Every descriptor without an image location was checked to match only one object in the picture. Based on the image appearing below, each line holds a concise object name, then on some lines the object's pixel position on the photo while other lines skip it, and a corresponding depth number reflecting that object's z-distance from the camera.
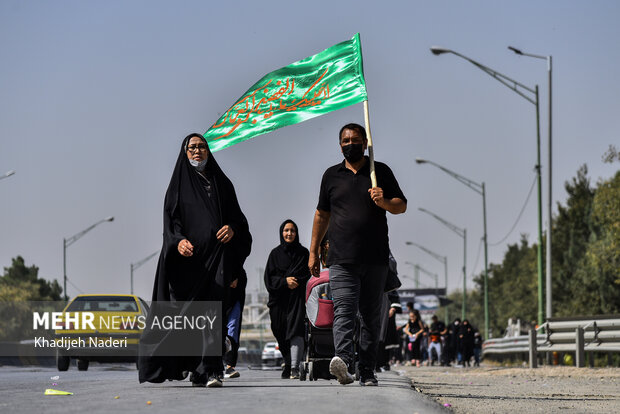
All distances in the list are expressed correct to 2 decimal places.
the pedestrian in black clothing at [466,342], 36.31
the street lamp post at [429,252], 70.00
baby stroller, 11.57
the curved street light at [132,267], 75.53
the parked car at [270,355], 42.75
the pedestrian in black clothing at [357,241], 9.36
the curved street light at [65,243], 60.21
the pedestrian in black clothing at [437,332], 35.50
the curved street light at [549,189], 30.36
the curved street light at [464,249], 53.12
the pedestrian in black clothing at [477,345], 39.97
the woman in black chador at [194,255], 9.68
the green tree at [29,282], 120.29
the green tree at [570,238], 71.31
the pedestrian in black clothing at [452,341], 36.05
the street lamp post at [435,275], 93.97
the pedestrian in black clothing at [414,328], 30.27
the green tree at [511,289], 103.50
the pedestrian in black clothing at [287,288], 14.26
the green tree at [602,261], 52.72
